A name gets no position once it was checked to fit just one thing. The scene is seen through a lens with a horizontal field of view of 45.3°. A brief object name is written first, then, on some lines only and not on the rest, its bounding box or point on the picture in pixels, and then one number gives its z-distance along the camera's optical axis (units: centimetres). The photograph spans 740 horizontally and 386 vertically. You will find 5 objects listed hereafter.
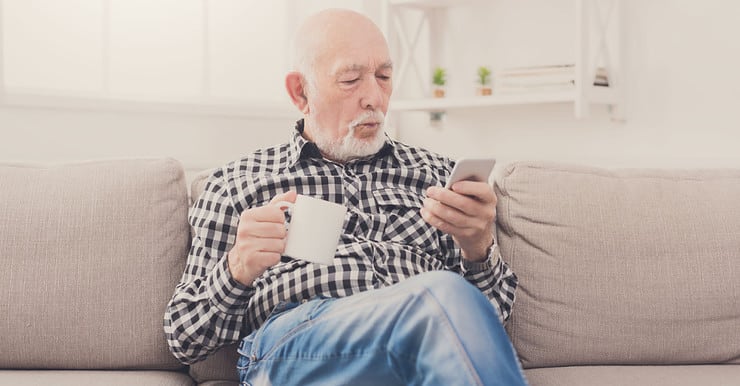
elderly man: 122
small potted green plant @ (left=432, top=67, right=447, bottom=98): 336
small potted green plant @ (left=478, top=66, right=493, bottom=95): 321
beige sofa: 171
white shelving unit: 287
